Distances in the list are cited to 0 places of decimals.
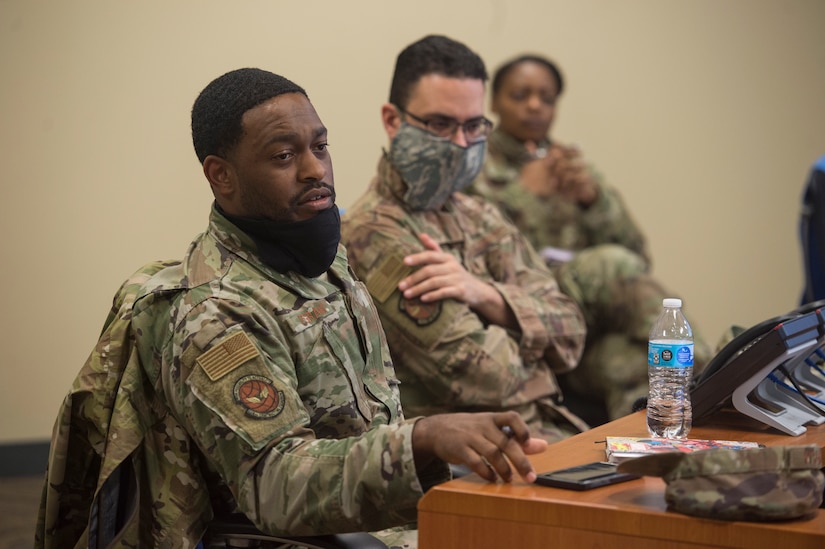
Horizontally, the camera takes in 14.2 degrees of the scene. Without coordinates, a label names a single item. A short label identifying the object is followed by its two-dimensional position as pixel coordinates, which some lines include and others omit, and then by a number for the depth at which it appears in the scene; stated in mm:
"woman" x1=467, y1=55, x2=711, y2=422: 5876
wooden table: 3785
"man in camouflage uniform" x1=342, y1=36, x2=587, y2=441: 4745
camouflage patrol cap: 3791
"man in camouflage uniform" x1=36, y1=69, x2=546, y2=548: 3933
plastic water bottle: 4202
